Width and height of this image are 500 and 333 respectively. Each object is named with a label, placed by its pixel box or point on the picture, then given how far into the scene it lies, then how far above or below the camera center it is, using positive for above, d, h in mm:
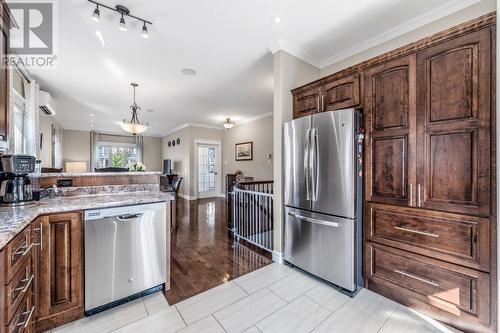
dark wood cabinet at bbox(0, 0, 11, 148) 1885 +820
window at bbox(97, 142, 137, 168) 9008 +610
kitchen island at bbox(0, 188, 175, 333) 1195 -635
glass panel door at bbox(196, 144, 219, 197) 7919 -214
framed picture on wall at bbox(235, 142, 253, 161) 6910 +479
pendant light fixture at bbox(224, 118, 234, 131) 6125 +1203
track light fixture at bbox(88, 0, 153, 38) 1996 +1547
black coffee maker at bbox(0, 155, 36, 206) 1602 -98
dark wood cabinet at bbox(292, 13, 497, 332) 1465 -76
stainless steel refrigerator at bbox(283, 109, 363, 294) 1990 -314
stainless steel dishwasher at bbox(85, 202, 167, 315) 1684 -754
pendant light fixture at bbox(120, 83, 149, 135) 4691 +874
